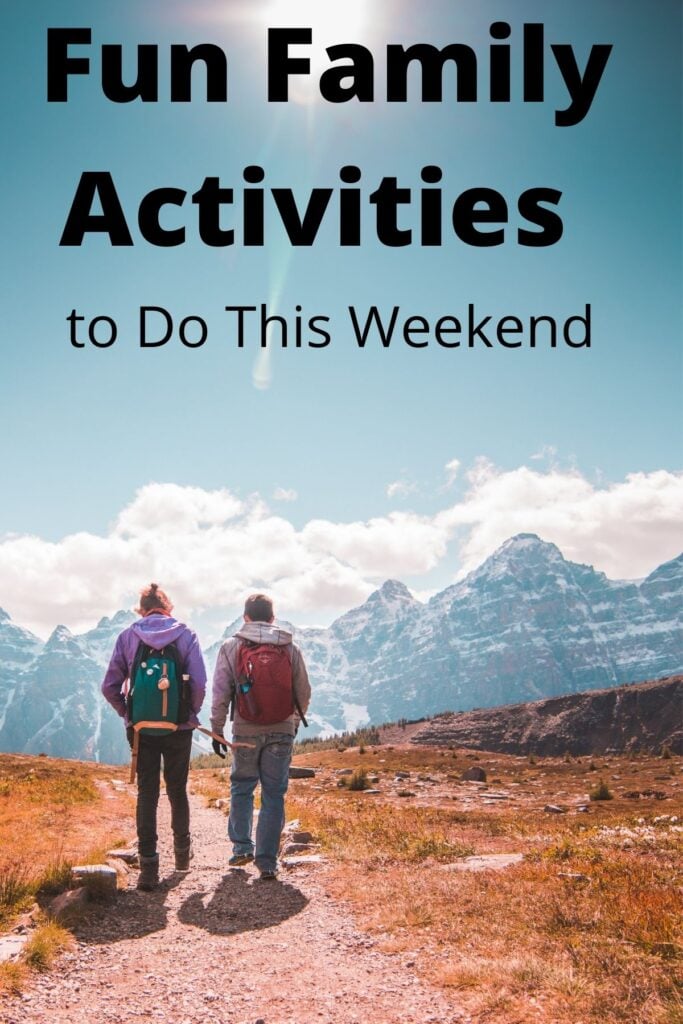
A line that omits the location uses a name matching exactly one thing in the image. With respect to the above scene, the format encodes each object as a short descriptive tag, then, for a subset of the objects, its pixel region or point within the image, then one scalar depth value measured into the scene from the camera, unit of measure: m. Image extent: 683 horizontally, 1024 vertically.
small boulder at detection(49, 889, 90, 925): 7.82
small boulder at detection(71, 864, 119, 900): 8.76
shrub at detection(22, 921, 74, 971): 6.46
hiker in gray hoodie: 10.67
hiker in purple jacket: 10.11
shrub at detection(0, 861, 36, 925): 8.02
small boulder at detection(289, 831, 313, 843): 13.87
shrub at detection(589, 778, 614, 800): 31.33
